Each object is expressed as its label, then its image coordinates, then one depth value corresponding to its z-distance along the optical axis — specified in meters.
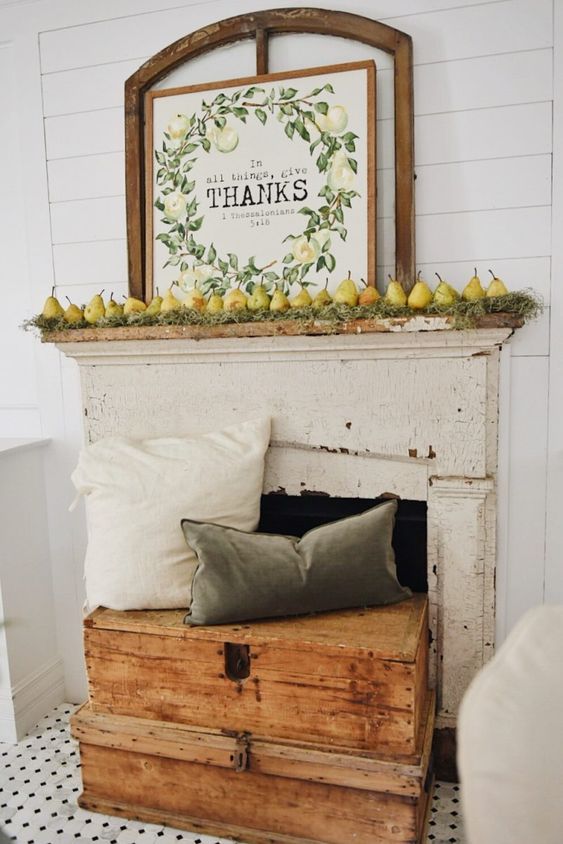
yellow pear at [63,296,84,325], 2.14
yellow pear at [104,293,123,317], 2.10
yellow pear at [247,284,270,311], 1.96
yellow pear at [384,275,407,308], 1.83
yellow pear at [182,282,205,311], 2.00
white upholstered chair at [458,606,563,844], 0.75
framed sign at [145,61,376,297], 1.96
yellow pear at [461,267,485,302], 1.77
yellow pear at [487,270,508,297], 1.77
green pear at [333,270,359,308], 1.86
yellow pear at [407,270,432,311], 1.80
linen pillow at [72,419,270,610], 1.84
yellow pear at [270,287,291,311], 1.92
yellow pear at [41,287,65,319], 2.16
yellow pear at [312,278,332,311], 1.89
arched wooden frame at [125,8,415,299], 1.91
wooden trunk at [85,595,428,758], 1.63
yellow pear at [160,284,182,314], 2.02
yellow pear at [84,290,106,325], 2.12
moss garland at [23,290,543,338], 1.74
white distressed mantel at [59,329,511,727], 1.90
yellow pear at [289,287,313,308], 1.92
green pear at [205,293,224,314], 1.98
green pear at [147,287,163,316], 2.04
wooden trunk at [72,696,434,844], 1.64
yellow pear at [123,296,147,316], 2.08
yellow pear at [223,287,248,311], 1.97
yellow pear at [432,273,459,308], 1.78
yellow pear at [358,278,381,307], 1.86
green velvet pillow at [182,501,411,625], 1.73
